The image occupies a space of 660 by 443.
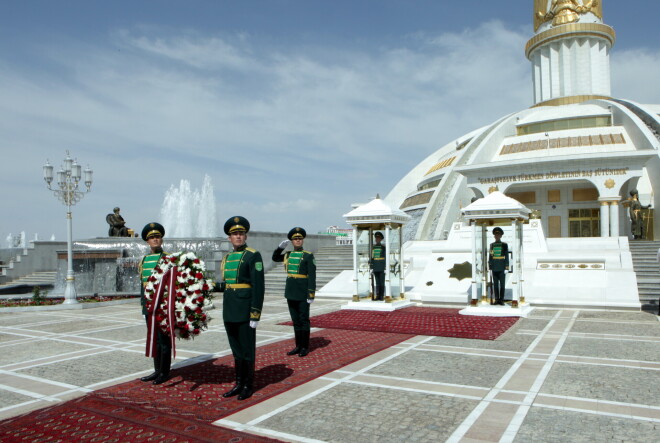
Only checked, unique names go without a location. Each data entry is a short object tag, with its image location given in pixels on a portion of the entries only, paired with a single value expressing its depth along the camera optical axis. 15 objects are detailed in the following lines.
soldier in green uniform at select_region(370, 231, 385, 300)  12.97
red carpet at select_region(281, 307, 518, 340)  8.98
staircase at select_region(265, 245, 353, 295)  18.64
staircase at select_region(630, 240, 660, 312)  13.08
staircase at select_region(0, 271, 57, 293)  22.60
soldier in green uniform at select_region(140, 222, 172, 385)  5.70
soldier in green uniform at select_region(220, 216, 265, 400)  5.17
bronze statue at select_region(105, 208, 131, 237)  24.53
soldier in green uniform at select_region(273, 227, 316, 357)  7.18
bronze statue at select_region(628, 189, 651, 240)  21.92
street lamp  15.36
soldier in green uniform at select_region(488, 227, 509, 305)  11.67
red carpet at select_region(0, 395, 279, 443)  4.04
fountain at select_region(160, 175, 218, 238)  25.89
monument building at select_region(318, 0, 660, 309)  14.20
